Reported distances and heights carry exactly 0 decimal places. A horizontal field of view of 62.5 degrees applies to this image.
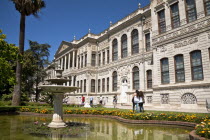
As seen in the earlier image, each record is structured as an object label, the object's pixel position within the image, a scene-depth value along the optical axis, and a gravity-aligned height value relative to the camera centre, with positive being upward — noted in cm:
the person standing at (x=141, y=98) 1473 -77
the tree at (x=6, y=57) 1324 +258
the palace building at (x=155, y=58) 1650 +426
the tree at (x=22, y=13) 2027 +983
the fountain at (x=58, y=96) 880 -35
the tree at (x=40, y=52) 4406 +966
